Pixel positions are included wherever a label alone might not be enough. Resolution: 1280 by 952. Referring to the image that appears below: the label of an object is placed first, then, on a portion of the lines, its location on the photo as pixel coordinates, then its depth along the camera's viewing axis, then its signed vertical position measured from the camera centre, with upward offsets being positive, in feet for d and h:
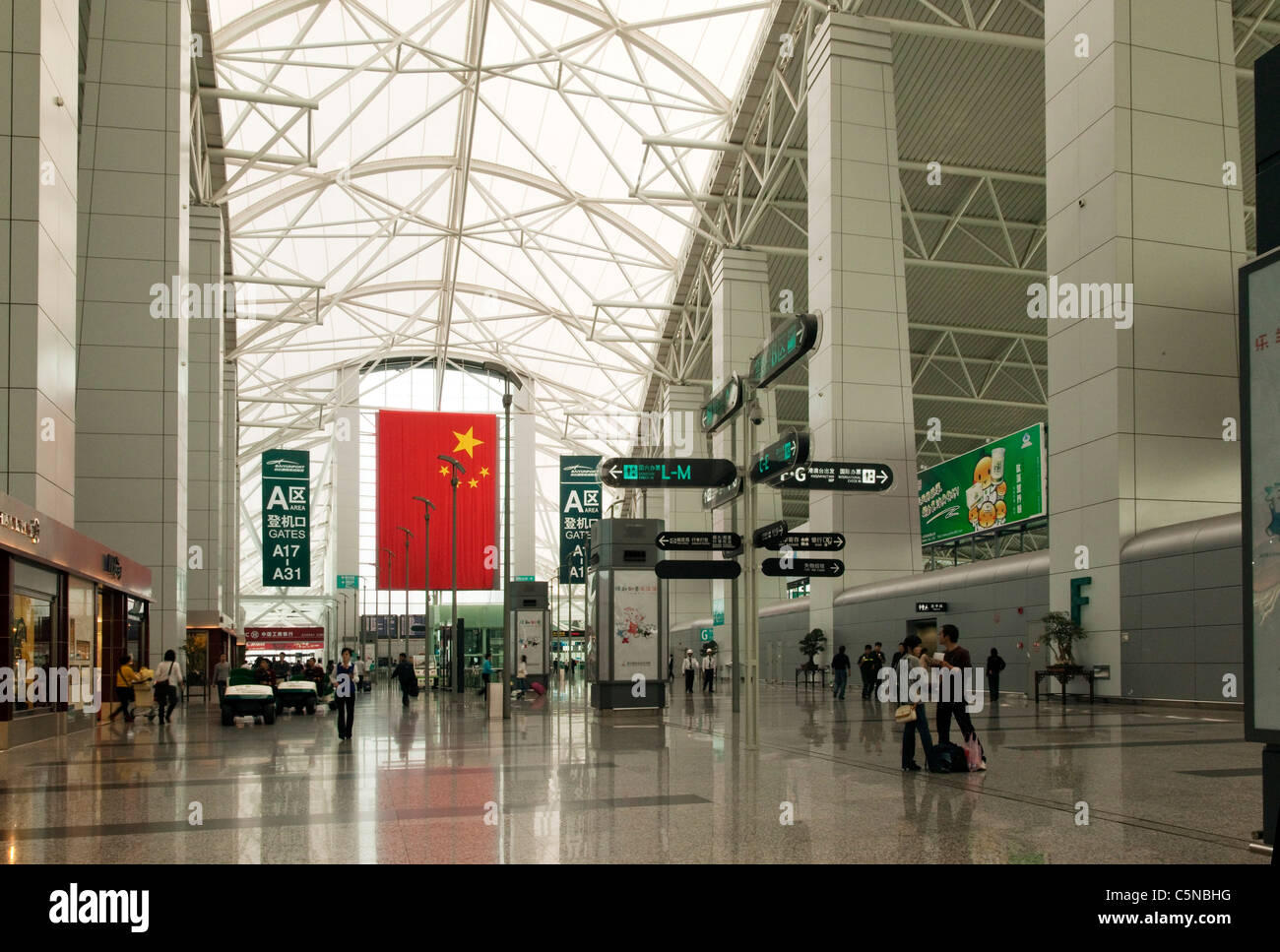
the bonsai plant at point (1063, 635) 70.49 -5.40
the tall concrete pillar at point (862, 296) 102.68 +23.54
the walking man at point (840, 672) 90.12 -9.95
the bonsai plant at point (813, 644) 109.29 -9.07
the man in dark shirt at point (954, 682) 36.29 -4.34
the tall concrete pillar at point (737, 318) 144.46 +30.40
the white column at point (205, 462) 139.13 +11.61
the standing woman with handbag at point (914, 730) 36.58 -5.94
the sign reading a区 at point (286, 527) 143.84 +3.40
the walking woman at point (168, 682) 75.51 -8.92
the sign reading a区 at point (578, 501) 141.90 +6.45
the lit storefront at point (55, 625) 51.08 -3.96
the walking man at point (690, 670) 115.55 -12.42
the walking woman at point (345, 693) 57.93 -7.33
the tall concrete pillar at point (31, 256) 55.11 +15.10
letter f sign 72.33 -3.23
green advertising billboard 118.52 +7.13
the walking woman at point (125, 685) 75.77 -9.00
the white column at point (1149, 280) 68.03 +16.60
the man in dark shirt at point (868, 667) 86.33 -9.08
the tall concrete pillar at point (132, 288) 90.89 +21.61
